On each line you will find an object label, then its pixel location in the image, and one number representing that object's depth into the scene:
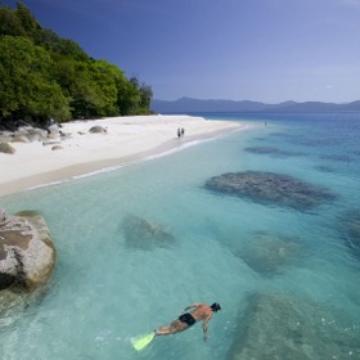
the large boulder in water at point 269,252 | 9.75
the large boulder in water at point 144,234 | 11.20
